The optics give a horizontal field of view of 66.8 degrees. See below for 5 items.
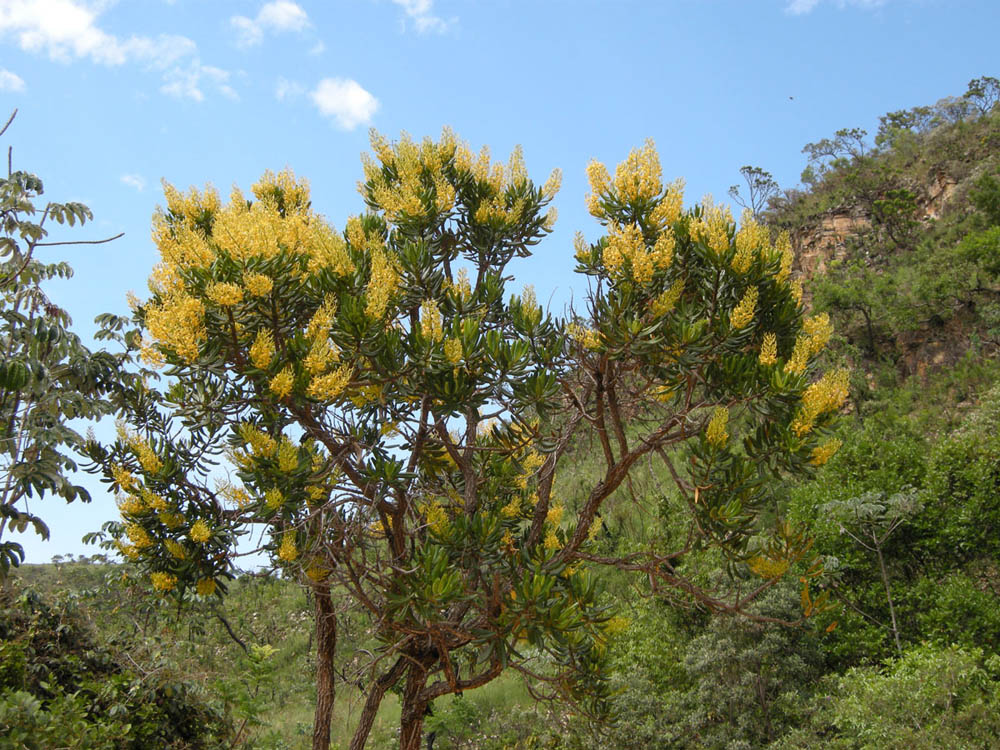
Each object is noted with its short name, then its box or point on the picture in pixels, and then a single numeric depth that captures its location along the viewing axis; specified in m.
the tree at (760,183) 33.66
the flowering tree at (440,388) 3.81
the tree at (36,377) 3.84
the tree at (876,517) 9.26
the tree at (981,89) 33.91
